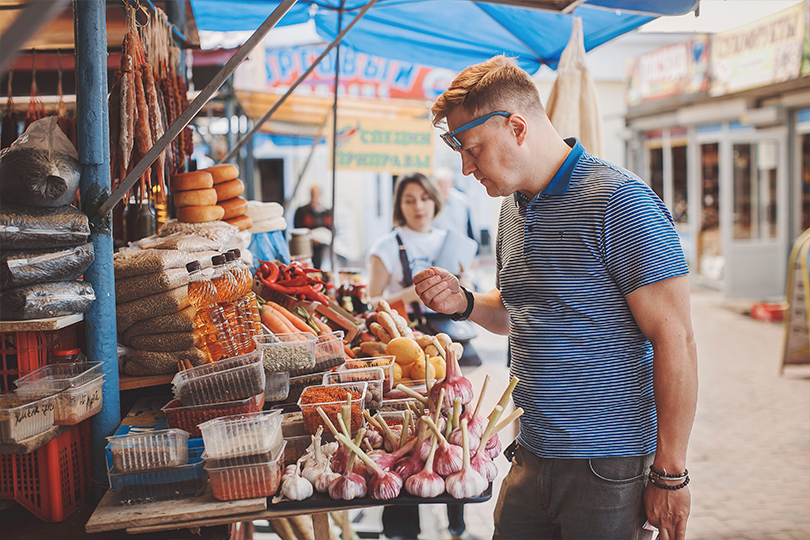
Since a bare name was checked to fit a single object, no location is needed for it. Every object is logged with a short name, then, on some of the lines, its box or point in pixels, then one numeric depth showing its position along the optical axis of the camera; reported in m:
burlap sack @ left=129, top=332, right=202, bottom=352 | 2.30
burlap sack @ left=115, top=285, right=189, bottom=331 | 2.28
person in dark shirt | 8.68
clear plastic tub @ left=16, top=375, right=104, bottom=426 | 1.92
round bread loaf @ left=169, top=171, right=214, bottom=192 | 2.95
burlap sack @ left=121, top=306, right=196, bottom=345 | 2.29
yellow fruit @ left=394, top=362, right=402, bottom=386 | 2.80
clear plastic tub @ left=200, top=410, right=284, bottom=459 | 1.83
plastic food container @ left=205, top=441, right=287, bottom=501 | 1.83
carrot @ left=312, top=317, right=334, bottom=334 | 3.04
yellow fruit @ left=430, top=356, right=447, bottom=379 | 2.96
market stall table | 1.78
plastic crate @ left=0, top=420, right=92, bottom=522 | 1.99
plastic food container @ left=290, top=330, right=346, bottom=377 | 2.54
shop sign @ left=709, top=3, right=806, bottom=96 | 9.77
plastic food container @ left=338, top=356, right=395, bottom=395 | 2.59
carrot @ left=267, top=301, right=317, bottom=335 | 2.82
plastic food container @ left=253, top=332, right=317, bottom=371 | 2.35
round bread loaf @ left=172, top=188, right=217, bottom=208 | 2.93
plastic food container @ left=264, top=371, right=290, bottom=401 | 2.36
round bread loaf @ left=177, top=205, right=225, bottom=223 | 2.92
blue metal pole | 2.06
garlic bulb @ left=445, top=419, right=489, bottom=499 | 1.84
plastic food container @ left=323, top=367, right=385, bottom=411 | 2.44
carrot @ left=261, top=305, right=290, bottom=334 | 2.65
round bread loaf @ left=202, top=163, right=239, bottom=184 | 3.16
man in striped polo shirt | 1.88
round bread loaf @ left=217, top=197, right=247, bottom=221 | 3.17
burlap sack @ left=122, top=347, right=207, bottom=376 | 2.29
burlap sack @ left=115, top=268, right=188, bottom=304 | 2.27
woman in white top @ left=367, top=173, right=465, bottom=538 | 4.97
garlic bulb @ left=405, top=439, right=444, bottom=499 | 1.84
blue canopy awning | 4.02
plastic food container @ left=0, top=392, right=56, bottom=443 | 1.78
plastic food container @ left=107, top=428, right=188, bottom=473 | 1.87
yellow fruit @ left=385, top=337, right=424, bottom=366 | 2.88
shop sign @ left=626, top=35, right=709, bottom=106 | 12.48
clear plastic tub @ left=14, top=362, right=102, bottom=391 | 1.94
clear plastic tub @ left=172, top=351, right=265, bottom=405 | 2.08
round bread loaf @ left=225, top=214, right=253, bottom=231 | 3.18
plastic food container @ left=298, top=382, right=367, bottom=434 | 2.11
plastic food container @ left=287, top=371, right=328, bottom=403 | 2.51
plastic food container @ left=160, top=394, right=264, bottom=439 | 2.06
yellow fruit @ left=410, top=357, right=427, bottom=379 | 2.85
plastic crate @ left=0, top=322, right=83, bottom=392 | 1.99
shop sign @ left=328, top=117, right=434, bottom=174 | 7.59
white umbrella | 3.73
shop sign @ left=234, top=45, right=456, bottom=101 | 9.05
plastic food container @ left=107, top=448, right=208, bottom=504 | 1.87
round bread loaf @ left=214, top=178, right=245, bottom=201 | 3.15
